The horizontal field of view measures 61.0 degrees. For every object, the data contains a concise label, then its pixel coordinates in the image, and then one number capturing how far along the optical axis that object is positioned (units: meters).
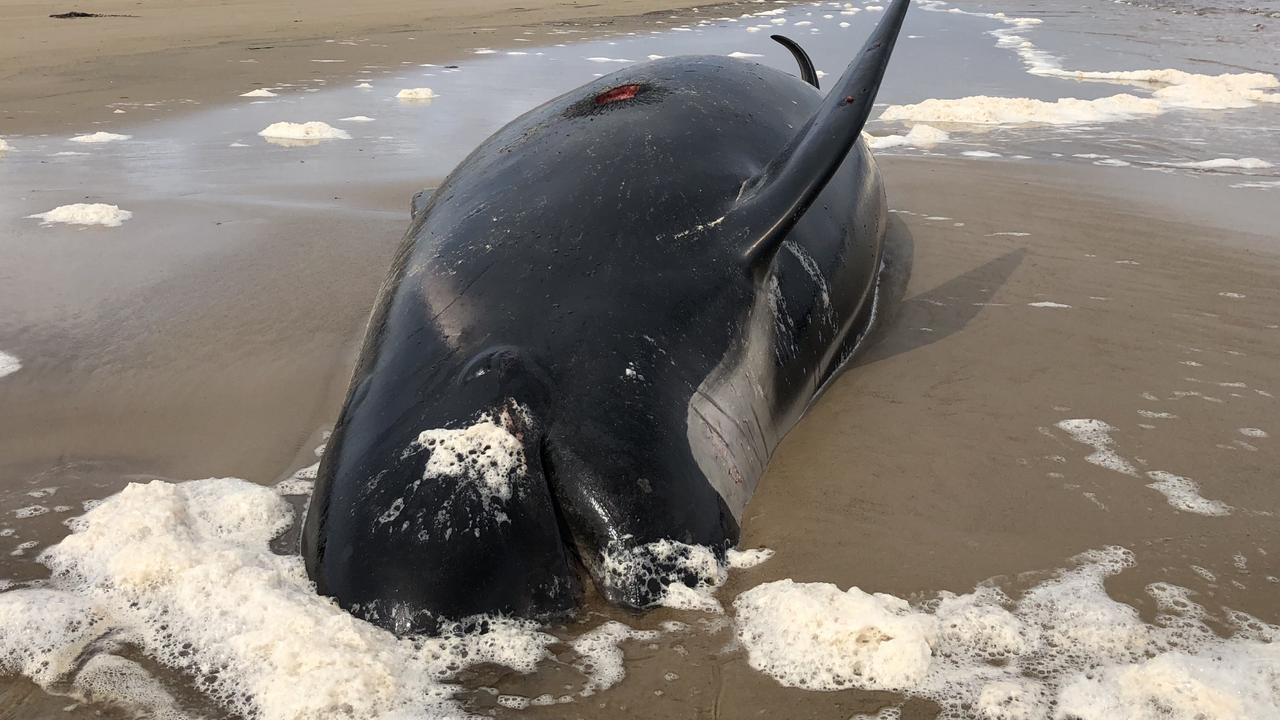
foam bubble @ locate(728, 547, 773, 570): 3.05
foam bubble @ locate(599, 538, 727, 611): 2.74
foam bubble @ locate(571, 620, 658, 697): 2.58
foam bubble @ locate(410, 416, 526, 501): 2.63
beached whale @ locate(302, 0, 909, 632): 2.63
